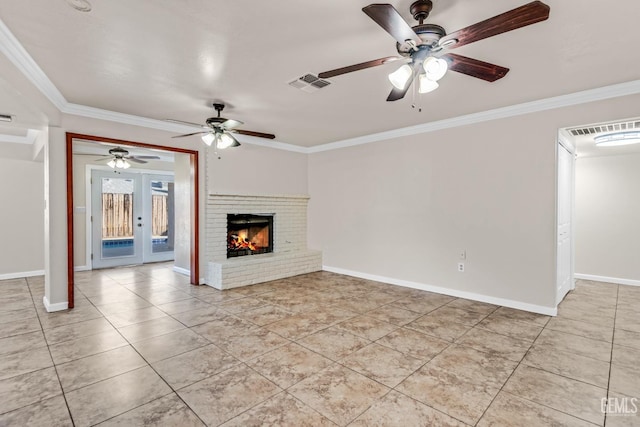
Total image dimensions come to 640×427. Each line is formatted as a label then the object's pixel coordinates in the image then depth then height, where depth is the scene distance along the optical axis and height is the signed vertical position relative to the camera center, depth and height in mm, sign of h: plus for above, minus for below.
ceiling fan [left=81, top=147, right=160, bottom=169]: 5686 +1034
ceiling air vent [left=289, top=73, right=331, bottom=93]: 3110 +1311
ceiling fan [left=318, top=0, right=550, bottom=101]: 1578 +995
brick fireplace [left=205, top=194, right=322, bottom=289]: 5102 -529
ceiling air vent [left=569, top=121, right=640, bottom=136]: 3631 +1013
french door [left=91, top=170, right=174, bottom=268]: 6719 -148
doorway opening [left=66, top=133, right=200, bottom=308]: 5988 -10
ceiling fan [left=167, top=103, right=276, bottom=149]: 3846 +1032
